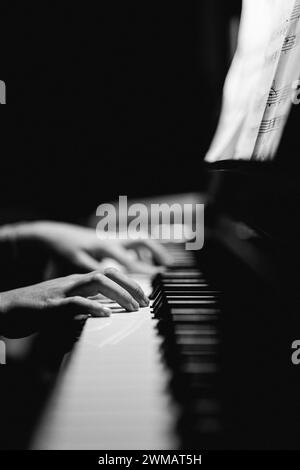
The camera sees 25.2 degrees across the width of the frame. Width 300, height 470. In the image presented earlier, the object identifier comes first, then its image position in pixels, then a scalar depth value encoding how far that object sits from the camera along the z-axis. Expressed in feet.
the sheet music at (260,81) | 4.29
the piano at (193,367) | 2.63
